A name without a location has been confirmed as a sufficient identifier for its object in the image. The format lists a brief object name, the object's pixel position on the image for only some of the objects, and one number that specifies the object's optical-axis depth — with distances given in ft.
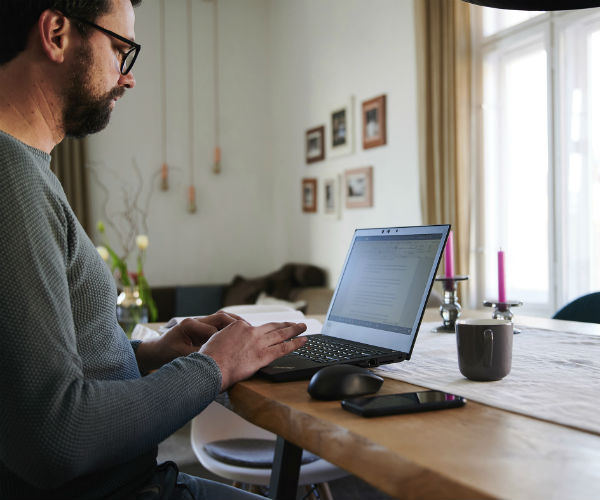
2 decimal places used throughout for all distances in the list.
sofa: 16.17
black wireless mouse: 2.83
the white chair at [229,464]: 5.08
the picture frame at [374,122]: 13.88
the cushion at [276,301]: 14.76
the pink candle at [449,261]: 5.22
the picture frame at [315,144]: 16.52
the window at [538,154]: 10.25
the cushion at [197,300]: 17.08
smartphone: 2.58
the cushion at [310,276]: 16.22
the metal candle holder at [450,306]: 5.13
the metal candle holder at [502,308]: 5.04
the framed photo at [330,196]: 15.97
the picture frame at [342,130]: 15.11
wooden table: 1.87
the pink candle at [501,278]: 5.38
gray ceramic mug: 3.16
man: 2.42
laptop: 3.53
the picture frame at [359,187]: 14.38
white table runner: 2.67
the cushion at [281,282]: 16.34
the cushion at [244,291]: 16.50
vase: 10.02
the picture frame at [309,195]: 16.97
